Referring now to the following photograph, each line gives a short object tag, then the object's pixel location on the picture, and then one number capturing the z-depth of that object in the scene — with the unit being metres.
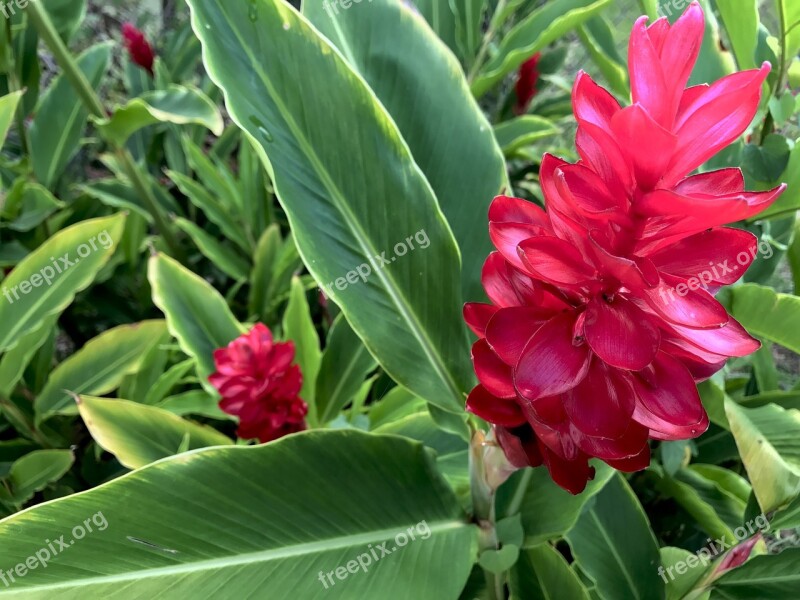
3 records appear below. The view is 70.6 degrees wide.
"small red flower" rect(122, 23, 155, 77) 1.56
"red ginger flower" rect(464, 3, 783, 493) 0.33
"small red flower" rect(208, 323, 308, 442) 0.78
